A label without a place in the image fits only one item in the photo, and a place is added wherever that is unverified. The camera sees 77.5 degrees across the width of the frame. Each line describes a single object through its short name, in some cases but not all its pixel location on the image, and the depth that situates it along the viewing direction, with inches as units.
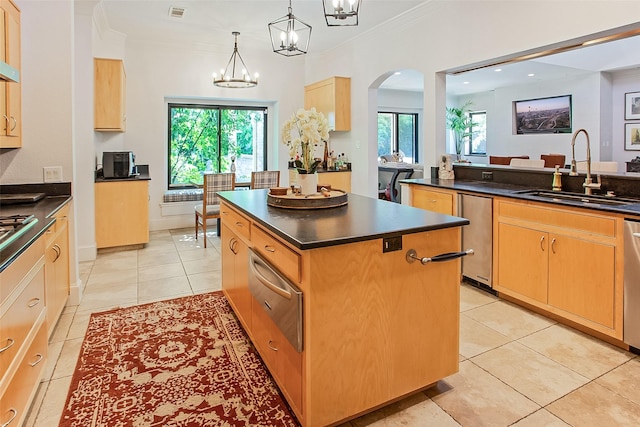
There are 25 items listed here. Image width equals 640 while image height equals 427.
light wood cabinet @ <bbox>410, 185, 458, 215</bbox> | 145.0
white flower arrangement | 94.7
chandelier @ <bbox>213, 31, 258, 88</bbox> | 234.5
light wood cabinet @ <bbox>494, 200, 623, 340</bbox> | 98.3
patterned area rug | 75.4
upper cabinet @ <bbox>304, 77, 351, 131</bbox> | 244.2
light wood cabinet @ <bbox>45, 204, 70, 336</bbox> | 98.2
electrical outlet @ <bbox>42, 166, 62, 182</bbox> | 123.0
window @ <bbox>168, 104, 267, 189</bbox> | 270.1
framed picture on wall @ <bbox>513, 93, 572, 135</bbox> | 340.2
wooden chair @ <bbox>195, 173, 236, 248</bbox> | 209.8
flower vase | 100.1
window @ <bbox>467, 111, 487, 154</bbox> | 435.8
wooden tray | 95.4
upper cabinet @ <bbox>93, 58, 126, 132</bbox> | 194.1
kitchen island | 65.9
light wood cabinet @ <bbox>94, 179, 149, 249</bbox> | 194.2
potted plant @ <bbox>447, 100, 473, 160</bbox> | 438.3
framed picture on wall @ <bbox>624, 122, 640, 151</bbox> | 299.7
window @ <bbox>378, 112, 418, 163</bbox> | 423.2
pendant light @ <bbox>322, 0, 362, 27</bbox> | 115.5
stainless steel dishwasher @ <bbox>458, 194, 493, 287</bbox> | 131.7
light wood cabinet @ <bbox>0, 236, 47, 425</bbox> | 59.7
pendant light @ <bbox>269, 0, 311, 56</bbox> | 209.0
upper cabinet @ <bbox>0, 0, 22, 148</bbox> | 101.5
